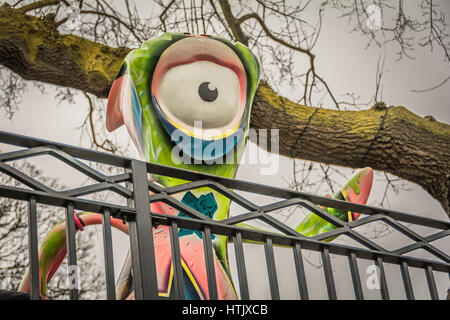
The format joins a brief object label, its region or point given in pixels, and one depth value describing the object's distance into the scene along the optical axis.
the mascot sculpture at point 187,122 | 3.45
